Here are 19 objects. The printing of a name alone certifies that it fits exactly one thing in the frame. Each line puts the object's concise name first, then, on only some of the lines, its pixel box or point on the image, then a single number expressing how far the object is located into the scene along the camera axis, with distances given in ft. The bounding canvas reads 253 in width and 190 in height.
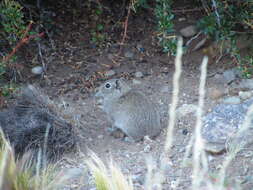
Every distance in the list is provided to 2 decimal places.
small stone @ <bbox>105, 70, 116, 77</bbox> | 41.86
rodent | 33.73
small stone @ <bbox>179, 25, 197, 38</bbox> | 43.37
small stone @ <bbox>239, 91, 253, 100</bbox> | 35.64
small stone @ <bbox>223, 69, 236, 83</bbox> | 39.14
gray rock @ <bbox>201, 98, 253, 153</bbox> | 29.84
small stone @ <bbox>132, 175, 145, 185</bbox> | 27.26
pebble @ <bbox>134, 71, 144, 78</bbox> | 41.68
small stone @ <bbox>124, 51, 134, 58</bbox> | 43.50
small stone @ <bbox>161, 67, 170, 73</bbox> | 41.79
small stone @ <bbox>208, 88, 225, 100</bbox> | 36.86
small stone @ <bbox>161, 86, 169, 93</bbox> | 39.70
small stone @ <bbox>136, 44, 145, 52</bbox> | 43.73
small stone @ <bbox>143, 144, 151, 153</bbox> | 32.06
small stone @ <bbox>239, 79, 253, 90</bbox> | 37.37
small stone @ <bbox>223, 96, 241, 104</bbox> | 35.06
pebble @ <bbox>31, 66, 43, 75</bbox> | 41.45
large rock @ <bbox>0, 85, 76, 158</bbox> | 31.04
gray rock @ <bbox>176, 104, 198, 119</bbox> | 35.65
